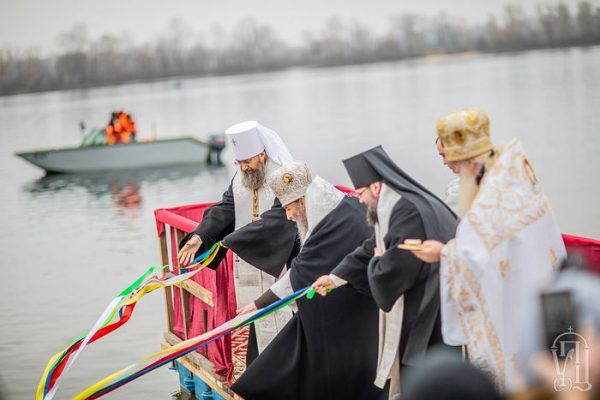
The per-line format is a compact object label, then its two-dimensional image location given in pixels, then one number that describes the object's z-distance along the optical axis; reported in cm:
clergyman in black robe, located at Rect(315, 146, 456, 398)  535
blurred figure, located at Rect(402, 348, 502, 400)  289
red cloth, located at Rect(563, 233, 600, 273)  586
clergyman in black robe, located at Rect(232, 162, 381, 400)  645
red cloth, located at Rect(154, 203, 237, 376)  763
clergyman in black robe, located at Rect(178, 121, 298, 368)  723
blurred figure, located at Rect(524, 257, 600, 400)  299
